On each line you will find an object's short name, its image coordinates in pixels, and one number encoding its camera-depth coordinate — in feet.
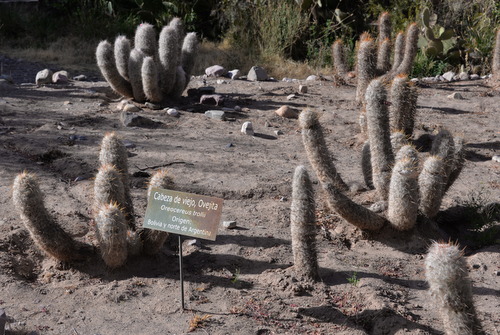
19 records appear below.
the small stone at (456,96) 29.48
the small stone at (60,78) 30.07
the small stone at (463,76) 33.47
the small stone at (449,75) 33.32
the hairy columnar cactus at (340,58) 29.24
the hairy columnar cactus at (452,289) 9.77
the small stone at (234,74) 32.62
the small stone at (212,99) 26.89
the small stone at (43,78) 29.58
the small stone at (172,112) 25.13
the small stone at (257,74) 32.22
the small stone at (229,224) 16.17
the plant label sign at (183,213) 12.51
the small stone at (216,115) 25.12
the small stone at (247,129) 23.63
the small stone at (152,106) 25.70
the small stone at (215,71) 32.76
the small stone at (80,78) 31.37
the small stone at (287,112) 25.96
